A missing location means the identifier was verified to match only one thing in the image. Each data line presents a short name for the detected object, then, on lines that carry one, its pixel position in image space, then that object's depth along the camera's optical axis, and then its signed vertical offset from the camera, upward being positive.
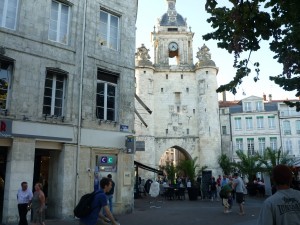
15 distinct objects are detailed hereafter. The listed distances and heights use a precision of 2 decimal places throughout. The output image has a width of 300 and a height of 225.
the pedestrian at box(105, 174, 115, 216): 11.83 -0.99
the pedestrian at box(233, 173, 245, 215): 13.49 -0.78
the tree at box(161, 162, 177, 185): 33.88 -0.18
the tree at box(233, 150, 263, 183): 29.28 +0.35
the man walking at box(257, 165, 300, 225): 3.06 -0.32
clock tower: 42.81 +8.56
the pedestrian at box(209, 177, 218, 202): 22.66 -1.16
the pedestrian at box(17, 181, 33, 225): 9.00 -0.79
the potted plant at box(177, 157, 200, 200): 33.41 +0.32
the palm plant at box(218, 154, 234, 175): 40.34 +0.75
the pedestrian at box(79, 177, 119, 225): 4.85 -0.57
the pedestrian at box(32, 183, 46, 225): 8.73 -0.90
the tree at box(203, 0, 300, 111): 6.75 +3.28
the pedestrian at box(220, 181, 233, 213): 13.80 -0.96
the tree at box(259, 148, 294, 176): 25.78 +0.86
